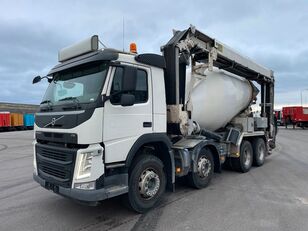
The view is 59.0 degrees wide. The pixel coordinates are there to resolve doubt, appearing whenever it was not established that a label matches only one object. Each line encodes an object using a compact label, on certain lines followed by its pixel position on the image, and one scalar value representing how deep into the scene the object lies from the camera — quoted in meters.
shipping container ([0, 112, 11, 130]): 34.41
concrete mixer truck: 4.07
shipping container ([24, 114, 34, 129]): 38.44
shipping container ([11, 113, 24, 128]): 36.31
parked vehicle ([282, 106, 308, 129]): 34.19
